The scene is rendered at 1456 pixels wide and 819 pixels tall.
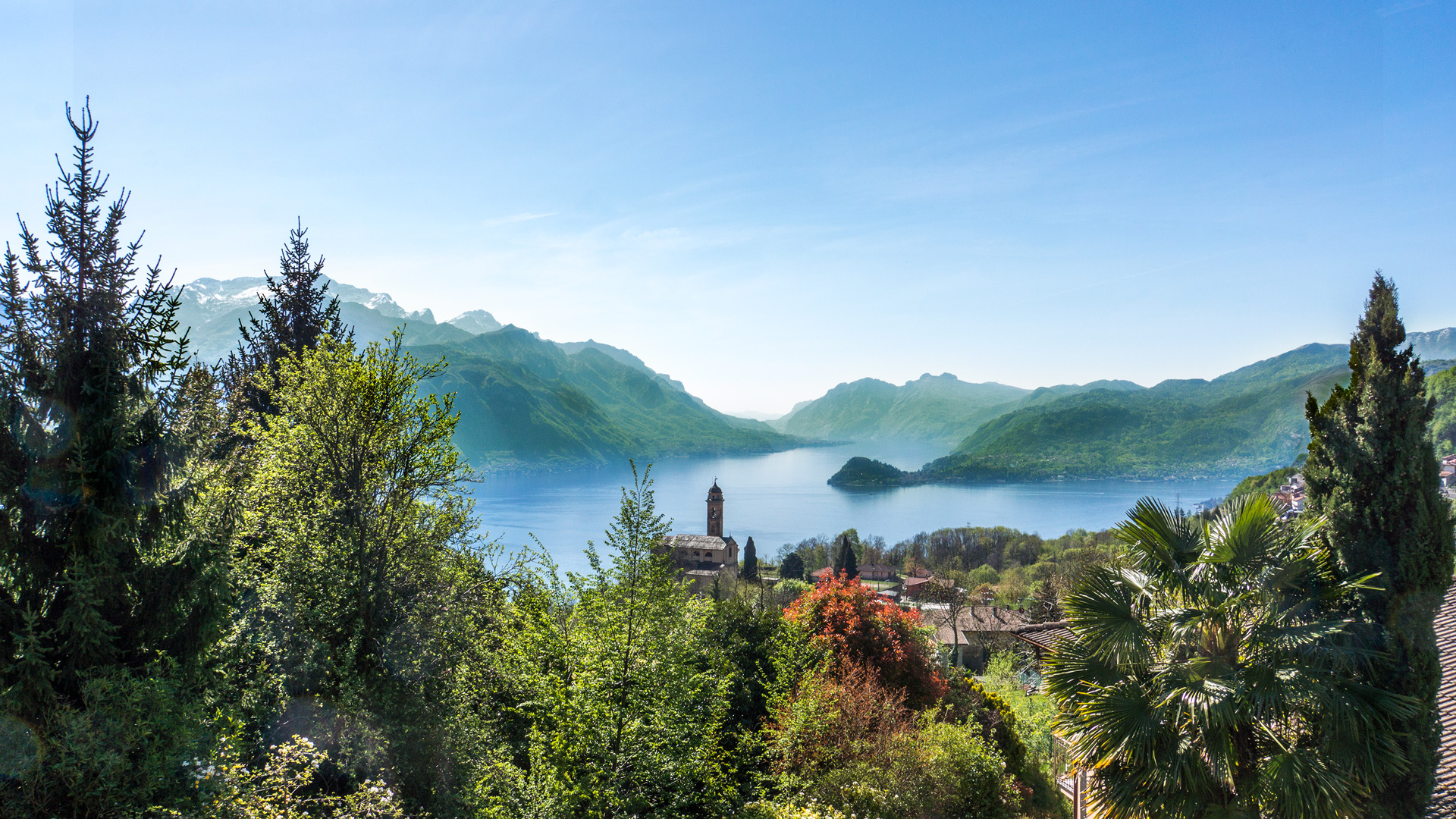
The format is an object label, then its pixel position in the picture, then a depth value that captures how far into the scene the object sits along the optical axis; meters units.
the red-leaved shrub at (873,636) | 12.65
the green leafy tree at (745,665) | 10.61
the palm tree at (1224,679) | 5.28
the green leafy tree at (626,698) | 6.95
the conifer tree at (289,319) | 15.33
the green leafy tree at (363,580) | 7.81
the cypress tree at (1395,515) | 5.46
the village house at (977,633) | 37.34
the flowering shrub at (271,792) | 5.00
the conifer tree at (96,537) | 4.91
